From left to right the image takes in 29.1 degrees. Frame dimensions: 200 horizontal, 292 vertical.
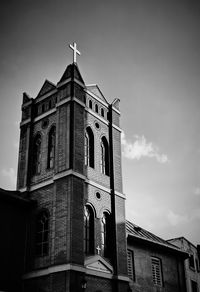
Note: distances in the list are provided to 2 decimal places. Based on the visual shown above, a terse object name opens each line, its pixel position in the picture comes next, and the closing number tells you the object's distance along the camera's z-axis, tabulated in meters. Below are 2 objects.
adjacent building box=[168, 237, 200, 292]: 28.64
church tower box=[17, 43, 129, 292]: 16.55
